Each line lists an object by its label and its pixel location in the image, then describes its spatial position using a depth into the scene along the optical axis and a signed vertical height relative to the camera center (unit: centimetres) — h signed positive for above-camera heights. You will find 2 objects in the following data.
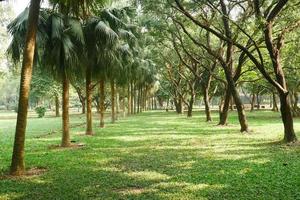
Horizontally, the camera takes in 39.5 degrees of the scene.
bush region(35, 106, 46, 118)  5222 +23
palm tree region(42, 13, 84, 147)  1377 +221
